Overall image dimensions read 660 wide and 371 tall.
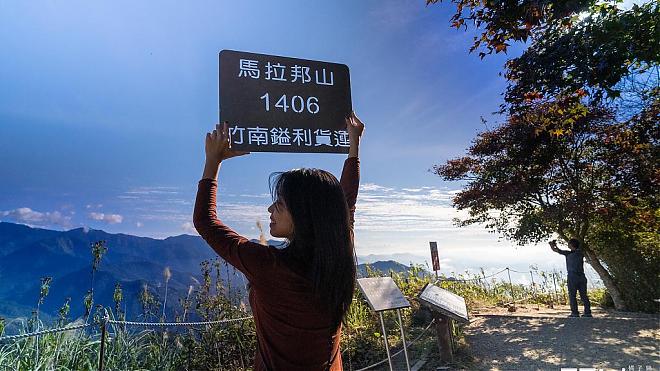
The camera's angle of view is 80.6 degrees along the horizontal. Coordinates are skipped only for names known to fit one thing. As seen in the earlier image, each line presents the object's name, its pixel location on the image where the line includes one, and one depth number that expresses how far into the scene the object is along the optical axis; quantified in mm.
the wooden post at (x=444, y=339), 5059
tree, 4438
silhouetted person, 7368
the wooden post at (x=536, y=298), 8820
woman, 1204
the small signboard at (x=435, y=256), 7236
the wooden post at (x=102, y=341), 2961
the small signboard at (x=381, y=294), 3248
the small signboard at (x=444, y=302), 4375
